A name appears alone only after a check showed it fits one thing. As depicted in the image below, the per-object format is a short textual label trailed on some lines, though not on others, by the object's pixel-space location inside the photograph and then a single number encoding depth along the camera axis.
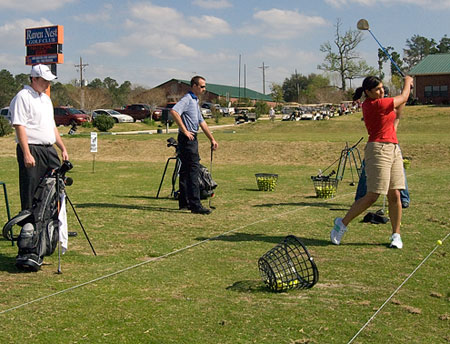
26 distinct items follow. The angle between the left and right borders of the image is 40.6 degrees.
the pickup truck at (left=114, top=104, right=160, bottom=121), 55.97
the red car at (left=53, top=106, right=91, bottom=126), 45.03
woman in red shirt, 6.85
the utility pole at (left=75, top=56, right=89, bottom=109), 61.84
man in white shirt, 6.52
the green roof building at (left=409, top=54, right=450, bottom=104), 65.56
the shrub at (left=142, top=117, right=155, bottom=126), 49.73
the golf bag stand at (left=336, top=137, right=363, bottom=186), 13.73
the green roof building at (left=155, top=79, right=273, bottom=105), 94.75
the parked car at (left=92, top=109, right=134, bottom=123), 51.64
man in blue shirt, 9.54
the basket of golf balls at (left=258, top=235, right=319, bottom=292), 5.28
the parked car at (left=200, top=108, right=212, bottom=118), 63.05
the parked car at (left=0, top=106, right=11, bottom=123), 48.80
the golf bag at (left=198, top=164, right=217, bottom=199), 10.98
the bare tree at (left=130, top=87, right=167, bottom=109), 80.60
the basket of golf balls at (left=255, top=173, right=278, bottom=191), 12.98
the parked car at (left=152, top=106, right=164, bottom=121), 54.56
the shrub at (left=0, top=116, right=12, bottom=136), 34.28
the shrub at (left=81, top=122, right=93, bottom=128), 42.22
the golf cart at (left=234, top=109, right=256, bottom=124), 53.75
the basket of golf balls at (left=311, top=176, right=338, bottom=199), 11.70
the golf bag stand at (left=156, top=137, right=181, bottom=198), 11.22
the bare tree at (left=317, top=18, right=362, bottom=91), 82.38
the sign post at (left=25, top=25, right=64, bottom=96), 28.66
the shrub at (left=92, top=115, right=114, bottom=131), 39.97
